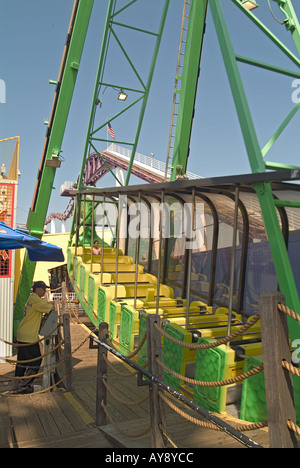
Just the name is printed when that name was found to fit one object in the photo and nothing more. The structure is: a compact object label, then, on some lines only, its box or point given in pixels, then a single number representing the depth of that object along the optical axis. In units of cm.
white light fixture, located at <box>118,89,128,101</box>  1384
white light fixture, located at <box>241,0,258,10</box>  844
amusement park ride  471
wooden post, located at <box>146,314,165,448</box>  305
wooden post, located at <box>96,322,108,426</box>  432
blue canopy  634
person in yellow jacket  654
